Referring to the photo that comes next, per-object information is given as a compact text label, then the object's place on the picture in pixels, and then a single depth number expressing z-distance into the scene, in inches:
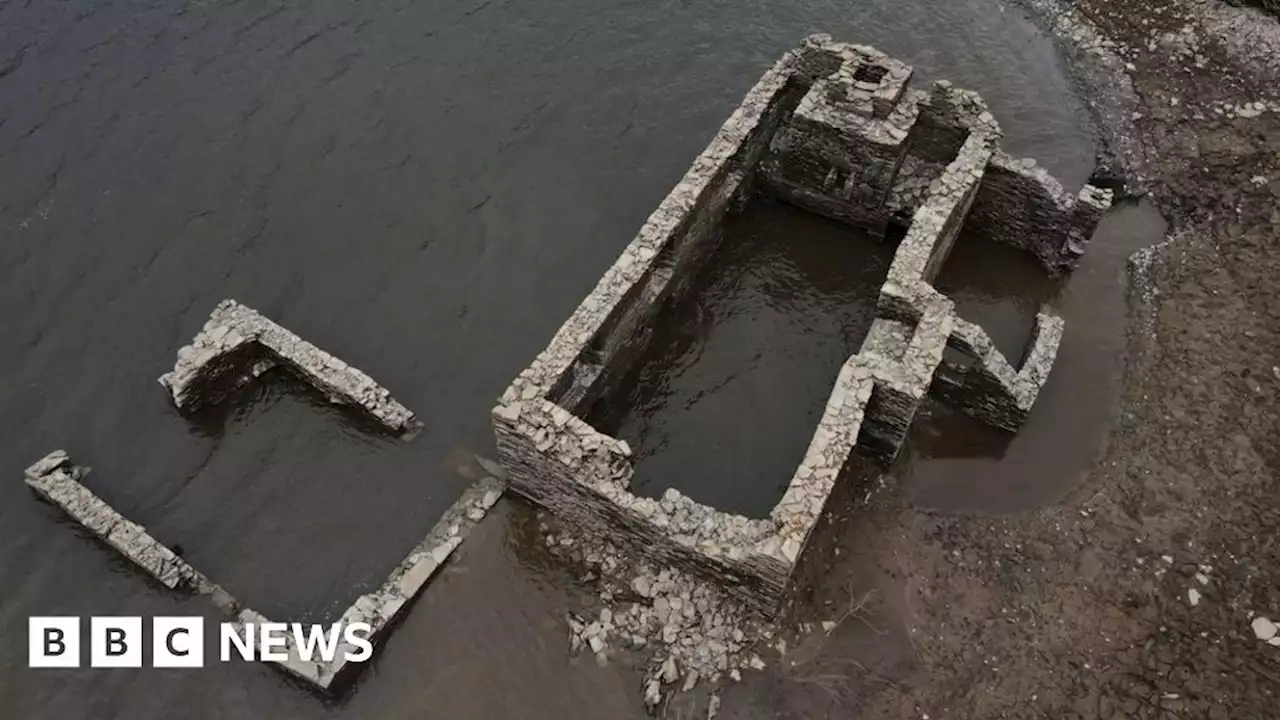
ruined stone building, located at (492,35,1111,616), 609.3
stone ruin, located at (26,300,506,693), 627.2
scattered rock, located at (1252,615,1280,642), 627.2
